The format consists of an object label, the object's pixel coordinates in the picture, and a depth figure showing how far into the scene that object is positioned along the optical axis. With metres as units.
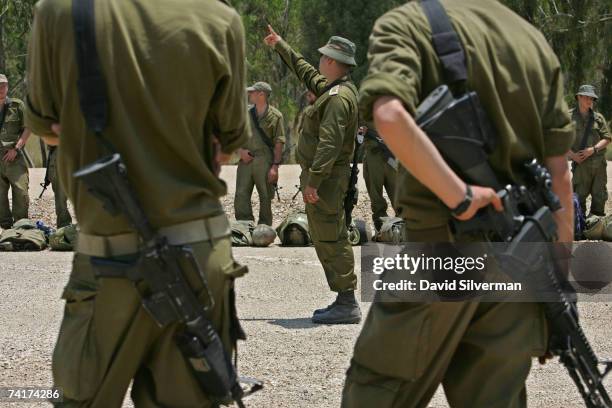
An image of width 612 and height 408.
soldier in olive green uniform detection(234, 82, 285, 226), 14.74
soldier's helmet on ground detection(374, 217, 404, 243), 11.62
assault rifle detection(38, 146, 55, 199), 14.30
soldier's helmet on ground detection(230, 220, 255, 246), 12.34
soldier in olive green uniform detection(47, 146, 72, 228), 14.09
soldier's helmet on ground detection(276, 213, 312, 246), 12.13
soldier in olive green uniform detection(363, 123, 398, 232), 13.66
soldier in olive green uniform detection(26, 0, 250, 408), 3.35
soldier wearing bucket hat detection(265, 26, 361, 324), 7.40
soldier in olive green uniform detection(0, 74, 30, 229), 14.03
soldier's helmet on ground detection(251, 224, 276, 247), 12.23
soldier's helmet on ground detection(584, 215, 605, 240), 12.33
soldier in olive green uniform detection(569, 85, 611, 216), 14.85
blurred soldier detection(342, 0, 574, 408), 3.41
